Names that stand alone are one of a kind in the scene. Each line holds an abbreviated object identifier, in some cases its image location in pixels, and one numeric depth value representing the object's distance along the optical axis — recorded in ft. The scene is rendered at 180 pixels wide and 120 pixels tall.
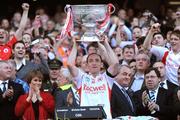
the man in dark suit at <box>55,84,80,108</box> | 46.38
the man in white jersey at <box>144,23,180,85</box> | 51.91
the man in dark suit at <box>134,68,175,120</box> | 45.18
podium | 39.01
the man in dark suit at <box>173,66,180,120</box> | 44.69
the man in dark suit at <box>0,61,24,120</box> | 46.08
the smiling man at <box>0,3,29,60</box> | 54.77
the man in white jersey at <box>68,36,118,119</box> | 46.20
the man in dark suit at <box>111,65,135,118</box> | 46.12
